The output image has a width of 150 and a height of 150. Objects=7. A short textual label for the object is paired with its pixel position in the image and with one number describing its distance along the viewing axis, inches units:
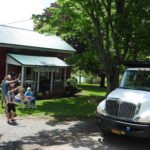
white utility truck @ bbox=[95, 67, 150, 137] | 224.3
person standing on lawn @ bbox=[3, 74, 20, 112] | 319.7
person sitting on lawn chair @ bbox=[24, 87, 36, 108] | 401.9
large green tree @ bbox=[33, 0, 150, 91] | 397.3
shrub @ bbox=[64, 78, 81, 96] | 613.6
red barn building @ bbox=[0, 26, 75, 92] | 564.9
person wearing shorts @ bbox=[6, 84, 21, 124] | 311.5
